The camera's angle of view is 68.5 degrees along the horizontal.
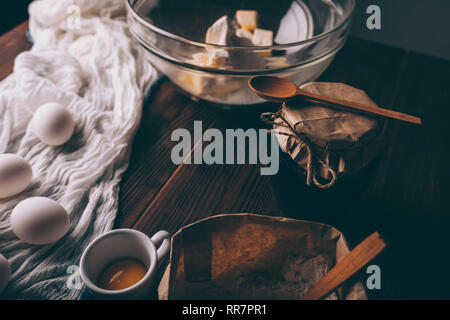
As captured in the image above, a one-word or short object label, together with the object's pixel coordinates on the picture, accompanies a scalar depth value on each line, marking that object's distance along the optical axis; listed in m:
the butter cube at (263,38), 0.69
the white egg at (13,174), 0.53
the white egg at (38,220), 0.48
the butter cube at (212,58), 0.55
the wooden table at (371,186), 0.49
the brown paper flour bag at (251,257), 0.42
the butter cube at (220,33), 0.62
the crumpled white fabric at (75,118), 0.50
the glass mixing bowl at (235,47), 0.56
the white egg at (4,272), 0.44
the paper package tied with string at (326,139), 0.40
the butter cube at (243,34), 0.68
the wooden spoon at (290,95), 0.43
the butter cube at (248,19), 0.72
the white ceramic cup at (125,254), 0.38
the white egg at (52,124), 0.61
